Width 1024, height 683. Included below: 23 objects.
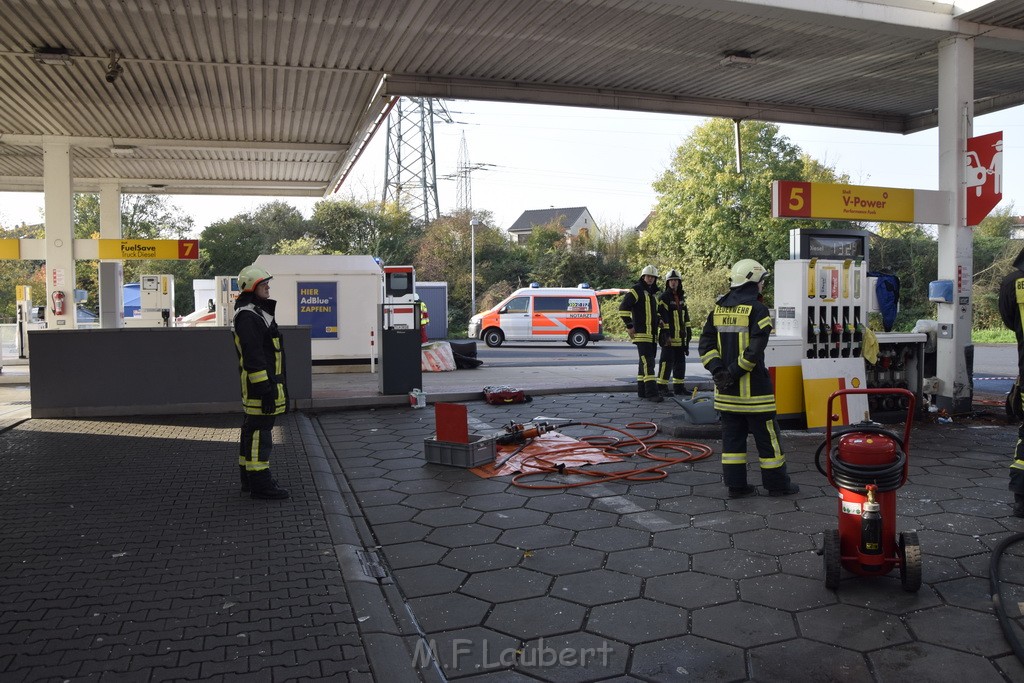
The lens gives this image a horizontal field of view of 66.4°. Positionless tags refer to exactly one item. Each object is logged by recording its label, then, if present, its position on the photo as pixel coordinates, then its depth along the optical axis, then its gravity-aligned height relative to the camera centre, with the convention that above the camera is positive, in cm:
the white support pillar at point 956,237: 1009 +98
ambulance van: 2811 +4
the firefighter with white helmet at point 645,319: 1176 -5
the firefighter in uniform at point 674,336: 1190 -32
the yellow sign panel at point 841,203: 946 +139
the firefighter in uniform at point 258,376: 615 -44
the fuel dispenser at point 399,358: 1195 -59
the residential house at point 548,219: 7331 +963
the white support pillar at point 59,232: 1588 +187
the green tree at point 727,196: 3588 +563
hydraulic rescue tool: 841 -127
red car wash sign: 1001 +176
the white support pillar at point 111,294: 1748 +66
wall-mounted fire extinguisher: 1579 +42
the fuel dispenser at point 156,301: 1936 +53
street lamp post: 3956 +263
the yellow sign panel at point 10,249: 1744 +168
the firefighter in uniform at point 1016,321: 552 -8
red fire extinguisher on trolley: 412 -103
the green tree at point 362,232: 4316 +494
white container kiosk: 1655 +39
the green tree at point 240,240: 4703 +495
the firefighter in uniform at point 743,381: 605 -52
